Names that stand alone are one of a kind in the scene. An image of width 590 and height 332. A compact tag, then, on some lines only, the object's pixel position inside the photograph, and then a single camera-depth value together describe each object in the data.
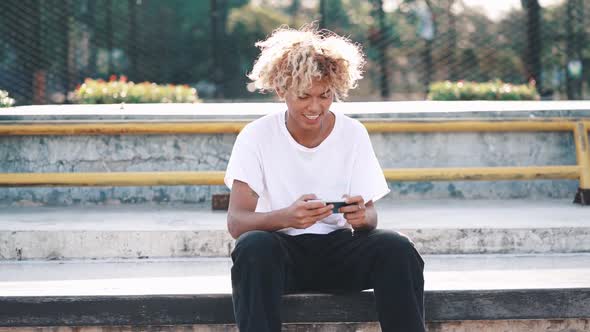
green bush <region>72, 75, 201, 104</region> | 8.98
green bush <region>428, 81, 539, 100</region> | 9.36
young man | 2.88
